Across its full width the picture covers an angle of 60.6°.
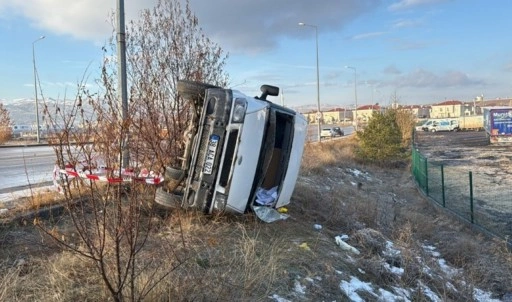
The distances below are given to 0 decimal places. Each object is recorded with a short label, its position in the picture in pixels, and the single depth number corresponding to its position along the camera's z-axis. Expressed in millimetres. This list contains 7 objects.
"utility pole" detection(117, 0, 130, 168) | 6883
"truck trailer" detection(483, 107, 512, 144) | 42469
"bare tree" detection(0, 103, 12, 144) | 36125
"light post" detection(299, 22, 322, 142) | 35188
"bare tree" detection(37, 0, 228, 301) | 3125
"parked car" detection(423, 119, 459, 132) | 73250
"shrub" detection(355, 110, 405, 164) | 23719
